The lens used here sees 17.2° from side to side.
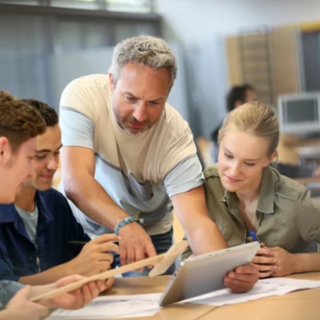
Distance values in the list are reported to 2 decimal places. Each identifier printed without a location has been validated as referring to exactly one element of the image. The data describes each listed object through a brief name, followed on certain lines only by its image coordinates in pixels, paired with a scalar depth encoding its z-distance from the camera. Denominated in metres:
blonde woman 2.52
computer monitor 7.12
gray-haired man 2.56
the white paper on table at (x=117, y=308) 2.23
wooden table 2.20
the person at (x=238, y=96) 5.68
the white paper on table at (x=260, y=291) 2.31
